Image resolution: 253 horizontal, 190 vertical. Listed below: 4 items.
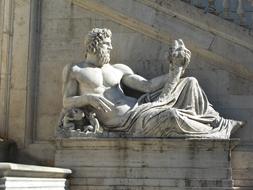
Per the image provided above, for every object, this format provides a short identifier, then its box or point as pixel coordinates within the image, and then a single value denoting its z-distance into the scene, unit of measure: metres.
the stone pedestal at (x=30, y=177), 7.60
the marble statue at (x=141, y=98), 9.64
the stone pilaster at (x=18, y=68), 11.03
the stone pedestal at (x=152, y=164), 9.56
